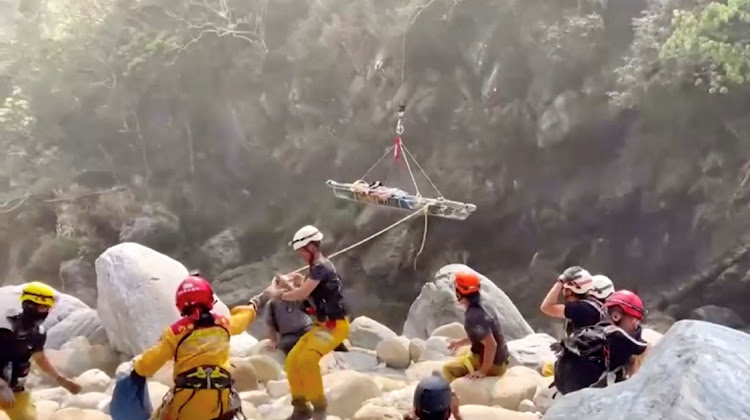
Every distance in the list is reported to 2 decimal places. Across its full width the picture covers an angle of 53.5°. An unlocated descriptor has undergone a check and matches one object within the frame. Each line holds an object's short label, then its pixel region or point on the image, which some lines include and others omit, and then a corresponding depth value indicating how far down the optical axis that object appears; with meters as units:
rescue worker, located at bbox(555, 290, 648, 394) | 3.76
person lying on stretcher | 10.04
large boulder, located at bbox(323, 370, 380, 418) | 5.29
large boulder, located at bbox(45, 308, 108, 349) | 7.98
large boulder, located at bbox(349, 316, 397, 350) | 7.68
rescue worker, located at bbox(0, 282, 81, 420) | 4.18
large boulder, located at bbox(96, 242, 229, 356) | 7.14
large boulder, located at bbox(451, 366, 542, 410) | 5.15
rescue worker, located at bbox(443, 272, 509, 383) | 5.03
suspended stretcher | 9.92
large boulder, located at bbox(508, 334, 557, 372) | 6.60
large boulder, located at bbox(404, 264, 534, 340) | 7.84
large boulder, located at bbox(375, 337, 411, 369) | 6.66
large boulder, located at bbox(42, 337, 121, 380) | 7.24
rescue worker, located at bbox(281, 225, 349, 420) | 4.75
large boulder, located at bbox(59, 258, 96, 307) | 15.91
